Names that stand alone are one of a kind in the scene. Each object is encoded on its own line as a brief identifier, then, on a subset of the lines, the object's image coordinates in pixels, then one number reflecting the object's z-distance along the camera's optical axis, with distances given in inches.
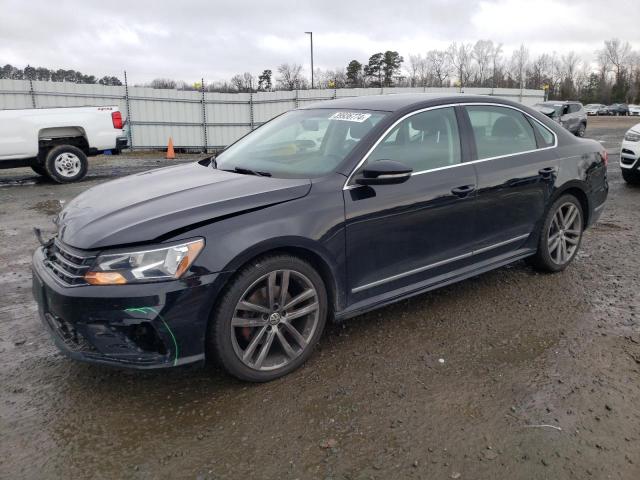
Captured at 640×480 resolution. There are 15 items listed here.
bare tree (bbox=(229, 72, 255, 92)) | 2896.2
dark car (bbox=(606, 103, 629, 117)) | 2479.9
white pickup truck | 391.2
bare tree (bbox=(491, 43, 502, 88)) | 3324.8
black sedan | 104.8
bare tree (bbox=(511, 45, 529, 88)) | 3550.7
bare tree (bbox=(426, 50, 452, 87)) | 3415.4
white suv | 354.3
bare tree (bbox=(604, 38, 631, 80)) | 3885.3
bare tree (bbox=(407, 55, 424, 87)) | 3442.9
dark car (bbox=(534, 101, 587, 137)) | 829.2
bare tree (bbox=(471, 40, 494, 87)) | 3425.2
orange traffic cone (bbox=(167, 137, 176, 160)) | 647.6
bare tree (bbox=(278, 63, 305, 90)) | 2941.4
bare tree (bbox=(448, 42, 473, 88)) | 3376.0
